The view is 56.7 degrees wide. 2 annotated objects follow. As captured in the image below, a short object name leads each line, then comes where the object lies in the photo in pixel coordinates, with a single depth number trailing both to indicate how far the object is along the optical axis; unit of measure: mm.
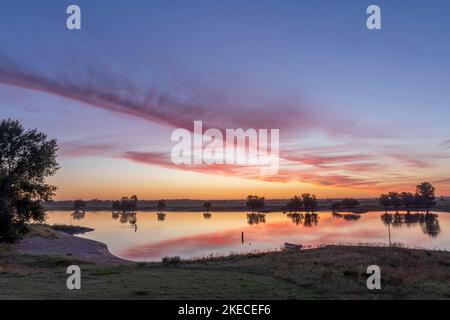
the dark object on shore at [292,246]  47275
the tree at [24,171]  37750
